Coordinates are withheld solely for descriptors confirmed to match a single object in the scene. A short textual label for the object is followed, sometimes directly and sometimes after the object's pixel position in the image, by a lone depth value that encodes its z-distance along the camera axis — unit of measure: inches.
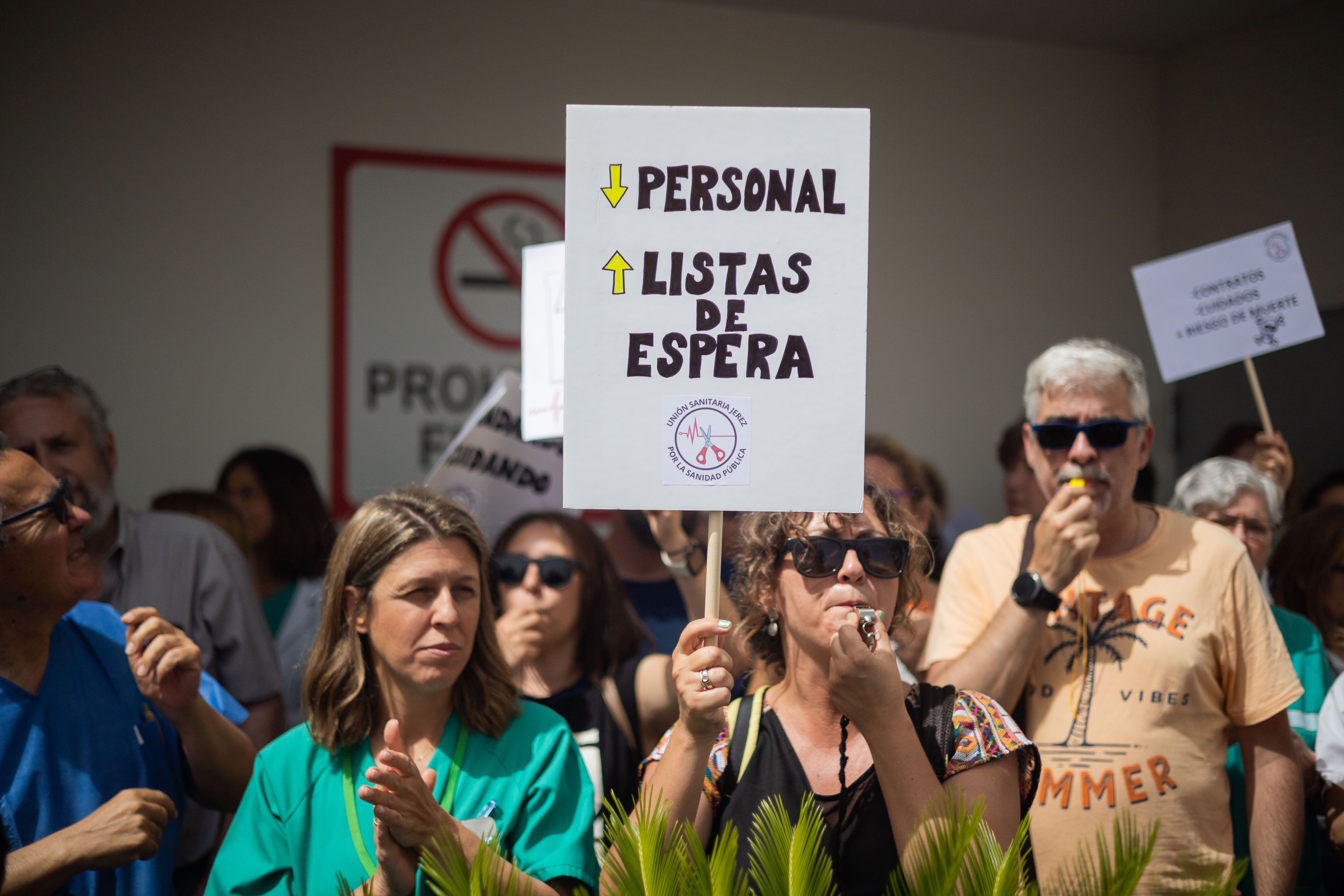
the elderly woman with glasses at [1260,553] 240.8
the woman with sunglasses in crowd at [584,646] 240.8
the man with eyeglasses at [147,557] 249.2
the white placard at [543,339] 250.2
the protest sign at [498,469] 256.3
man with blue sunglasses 233.4
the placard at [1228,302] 258.0
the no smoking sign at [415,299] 336.8
